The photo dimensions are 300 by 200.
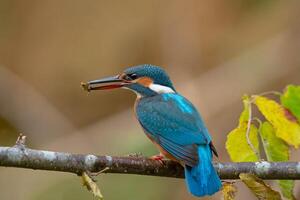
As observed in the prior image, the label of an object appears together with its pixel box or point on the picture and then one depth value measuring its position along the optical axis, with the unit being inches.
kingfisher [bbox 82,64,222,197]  223.3
